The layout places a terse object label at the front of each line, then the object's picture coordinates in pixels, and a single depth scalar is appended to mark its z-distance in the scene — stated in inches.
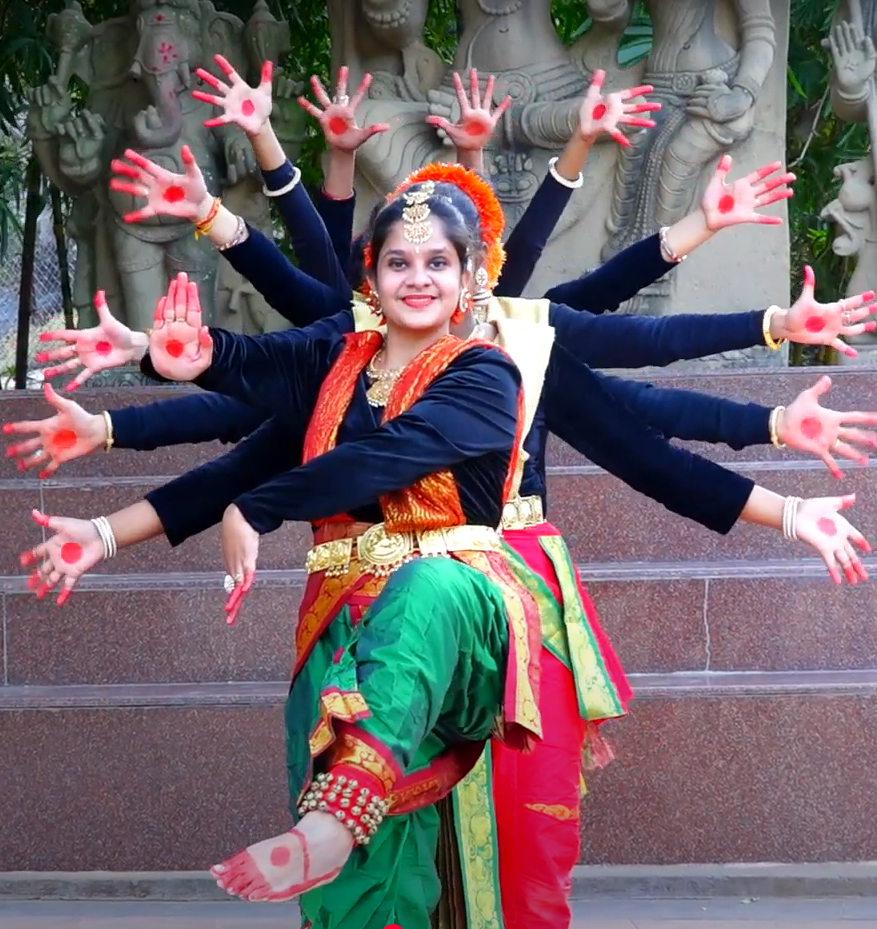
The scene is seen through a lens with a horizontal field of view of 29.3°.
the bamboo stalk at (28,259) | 414.9
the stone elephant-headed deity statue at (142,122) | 301.9
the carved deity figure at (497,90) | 293.4
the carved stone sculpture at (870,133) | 284.0
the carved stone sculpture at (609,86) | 288.7
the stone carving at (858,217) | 285.1
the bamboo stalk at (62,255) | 406.6
